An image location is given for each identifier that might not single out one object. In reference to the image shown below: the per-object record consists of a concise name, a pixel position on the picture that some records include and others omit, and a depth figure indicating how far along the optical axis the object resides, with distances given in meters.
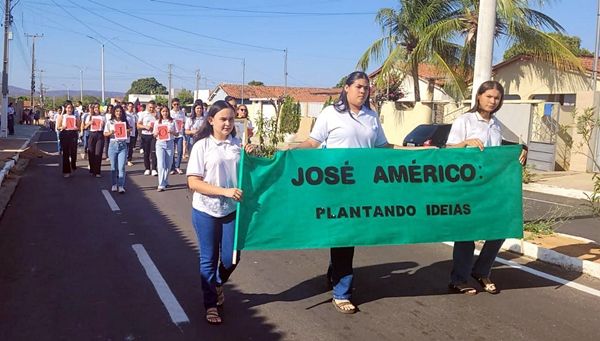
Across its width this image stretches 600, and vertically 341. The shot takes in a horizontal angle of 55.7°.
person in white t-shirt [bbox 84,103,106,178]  14.00
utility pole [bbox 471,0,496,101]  8.31
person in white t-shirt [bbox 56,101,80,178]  13.48
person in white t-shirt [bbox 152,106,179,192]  11.98
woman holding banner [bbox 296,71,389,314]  4.76
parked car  15.60
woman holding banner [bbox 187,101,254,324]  4.41
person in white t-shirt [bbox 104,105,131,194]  11.25
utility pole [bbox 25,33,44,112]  69.81
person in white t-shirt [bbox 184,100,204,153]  14.20
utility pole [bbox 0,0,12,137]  28.52
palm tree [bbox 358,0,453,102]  21.02
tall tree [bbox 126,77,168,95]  121.54
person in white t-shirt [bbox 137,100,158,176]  13.98
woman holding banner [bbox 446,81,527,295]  5.12
